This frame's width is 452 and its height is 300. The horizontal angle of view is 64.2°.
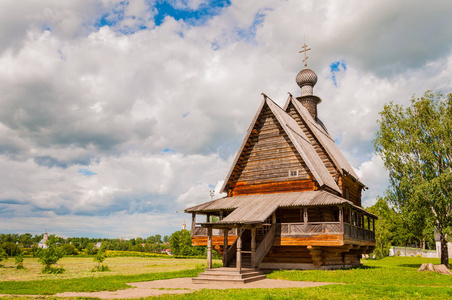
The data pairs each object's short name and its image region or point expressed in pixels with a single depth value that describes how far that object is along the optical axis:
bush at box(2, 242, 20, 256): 53.41
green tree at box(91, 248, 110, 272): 33.84
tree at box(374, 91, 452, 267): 29.28
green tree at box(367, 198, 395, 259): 54.66
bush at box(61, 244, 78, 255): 66.12
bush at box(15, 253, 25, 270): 32.59
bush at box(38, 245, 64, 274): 27.42
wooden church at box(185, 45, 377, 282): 20.62
